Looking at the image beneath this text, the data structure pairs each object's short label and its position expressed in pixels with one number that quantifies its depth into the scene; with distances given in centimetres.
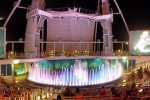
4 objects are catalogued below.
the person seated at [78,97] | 976
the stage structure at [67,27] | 2518
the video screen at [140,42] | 2443
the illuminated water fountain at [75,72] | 1816
